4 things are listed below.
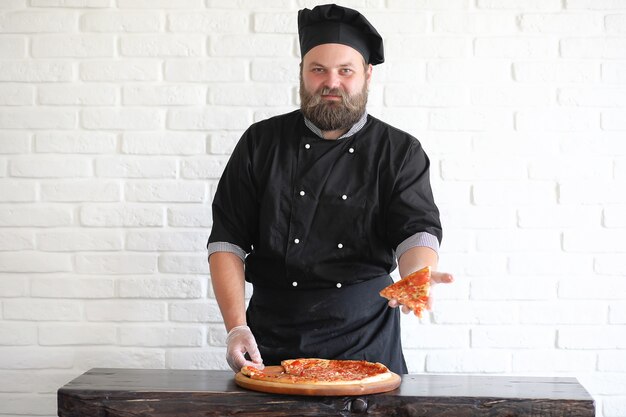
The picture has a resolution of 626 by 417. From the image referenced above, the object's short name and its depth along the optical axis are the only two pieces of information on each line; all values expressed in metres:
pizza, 2.33
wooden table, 2.28
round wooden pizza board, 2.28
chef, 2.86
